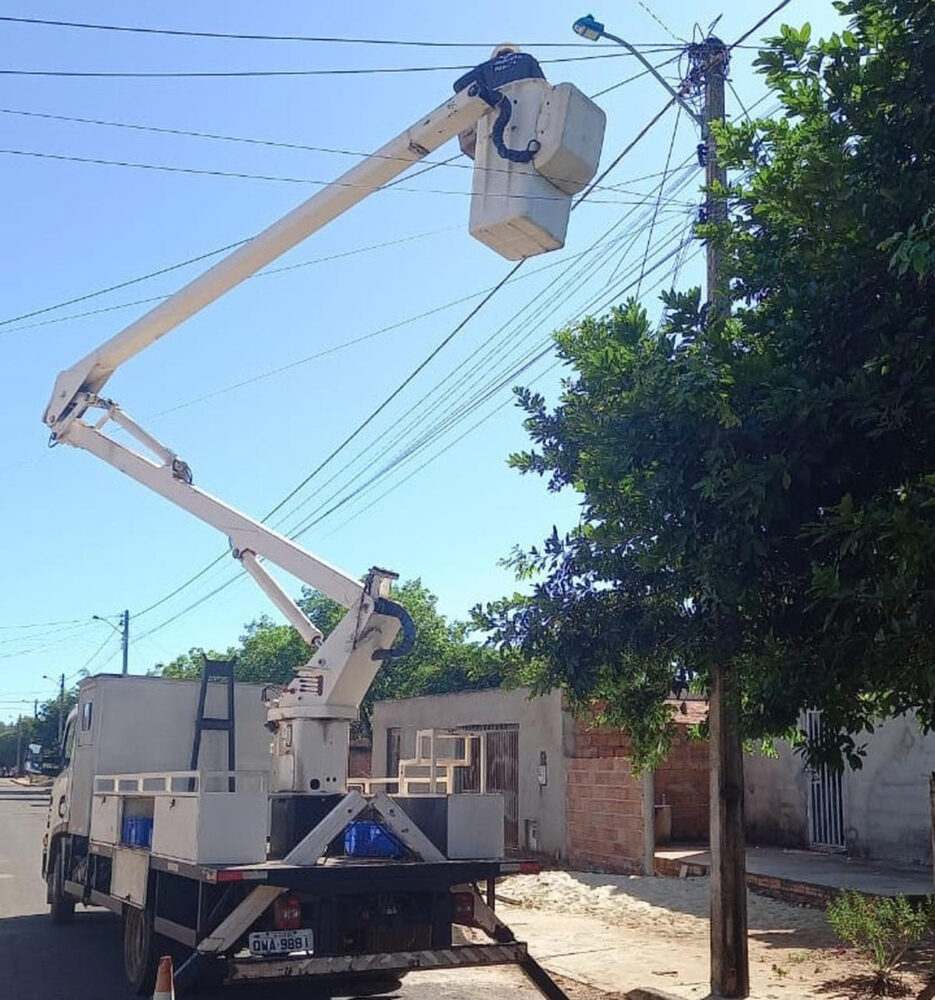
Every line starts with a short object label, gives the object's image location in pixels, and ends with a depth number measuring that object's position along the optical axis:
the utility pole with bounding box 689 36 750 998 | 9.27
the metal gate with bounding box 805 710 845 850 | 18.17
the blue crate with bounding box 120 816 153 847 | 10.59
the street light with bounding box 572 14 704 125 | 10.77
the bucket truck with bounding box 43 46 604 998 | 8.43
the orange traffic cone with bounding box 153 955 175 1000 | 6.89
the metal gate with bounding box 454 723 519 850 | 21.88
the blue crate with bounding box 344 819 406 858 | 9.20
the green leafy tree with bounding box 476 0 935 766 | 5.24
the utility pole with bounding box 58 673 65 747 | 91.31
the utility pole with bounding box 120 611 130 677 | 59.75
